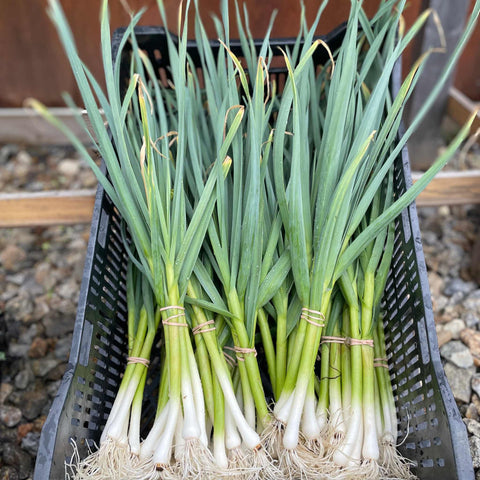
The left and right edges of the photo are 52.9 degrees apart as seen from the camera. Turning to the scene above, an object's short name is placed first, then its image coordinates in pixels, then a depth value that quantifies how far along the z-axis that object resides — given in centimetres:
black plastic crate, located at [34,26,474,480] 75
